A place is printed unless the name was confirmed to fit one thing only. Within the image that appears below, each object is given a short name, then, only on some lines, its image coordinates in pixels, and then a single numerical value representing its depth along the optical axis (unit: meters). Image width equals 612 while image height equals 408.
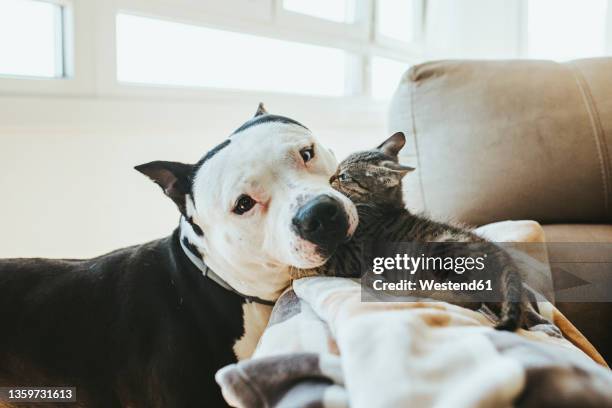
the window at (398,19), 2.91
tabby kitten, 0.80
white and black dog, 0.86
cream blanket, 0.47
